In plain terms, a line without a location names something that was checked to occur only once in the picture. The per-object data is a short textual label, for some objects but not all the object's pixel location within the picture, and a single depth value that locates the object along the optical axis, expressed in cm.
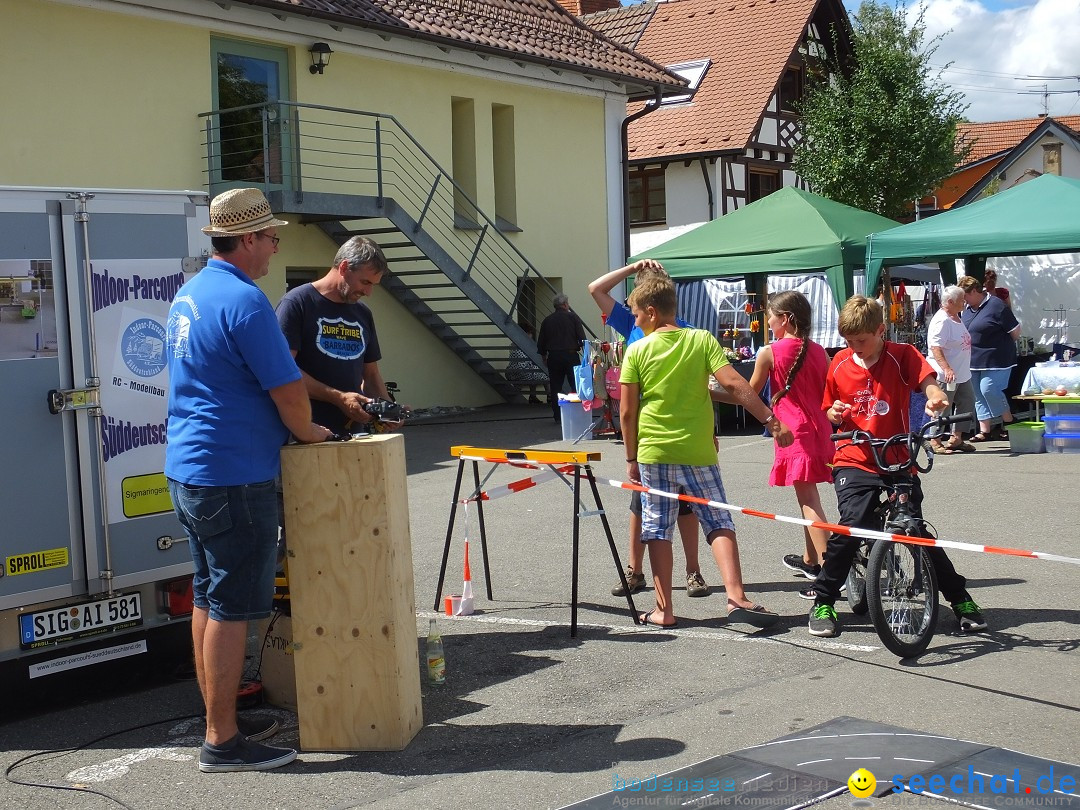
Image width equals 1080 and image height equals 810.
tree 3100
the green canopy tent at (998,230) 1409
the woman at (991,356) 1412
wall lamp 1860
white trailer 534
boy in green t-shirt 638
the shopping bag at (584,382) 1527
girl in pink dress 705
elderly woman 1346
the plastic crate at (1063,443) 1296
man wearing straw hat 461
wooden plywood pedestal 478
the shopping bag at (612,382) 1524
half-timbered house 3188
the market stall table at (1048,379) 1338
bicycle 570
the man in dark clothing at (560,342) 1772
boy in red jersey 614
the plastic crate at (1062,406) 1293
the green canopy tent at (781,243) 1609
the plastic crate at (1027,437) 1313
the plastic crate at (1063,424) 1296
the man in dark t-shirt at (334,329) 597
